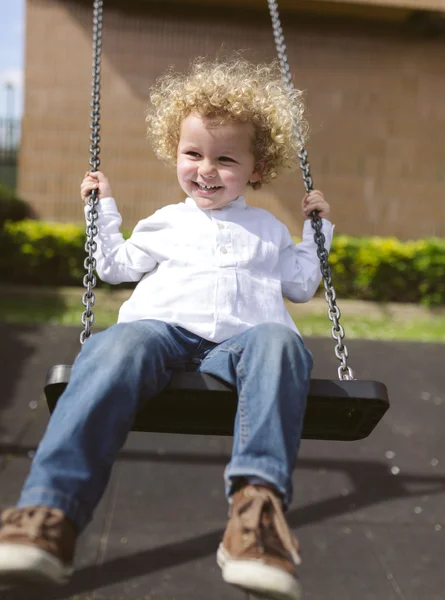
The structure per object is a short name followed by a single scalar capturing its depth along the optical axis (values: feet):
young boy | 5.33
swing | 6.41
